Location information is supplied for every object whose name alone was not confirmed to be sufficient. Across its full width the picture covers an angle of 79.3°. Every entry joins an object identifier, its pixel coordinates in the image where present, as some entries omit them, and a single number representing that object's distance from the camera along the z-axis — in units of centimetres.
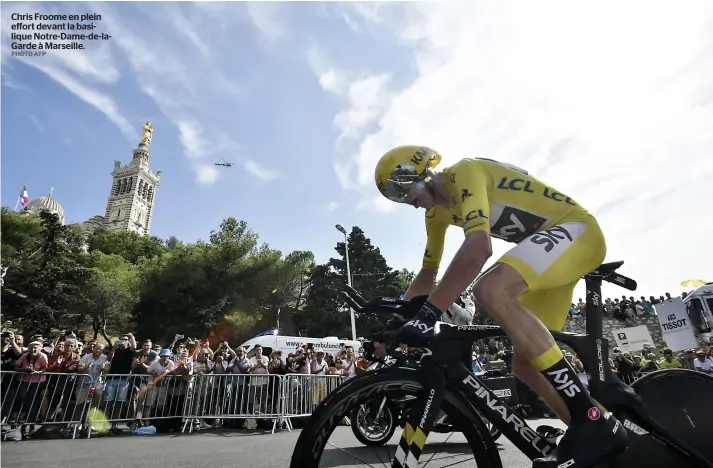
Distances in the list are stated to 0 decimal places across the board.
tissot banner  1925
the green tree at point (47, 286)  3931
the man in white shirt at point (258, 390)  969
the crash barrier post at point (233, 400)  941
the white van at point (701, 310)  1977
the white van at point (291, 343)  2058
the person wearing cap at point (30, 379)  793
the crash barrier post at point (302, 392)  983
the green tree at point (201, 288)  4320
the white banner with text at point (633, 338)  2073
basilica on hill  15800
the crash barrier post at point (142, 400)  876
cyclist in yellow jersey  206
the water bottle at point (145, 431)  866
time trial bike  199
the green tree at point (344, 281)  4566
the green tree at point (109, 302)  4397
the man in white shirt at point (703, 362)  1245
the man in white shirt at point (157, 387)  920
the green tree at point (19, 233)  4400
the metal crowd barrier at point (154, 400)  805
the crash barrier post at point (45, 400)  775
